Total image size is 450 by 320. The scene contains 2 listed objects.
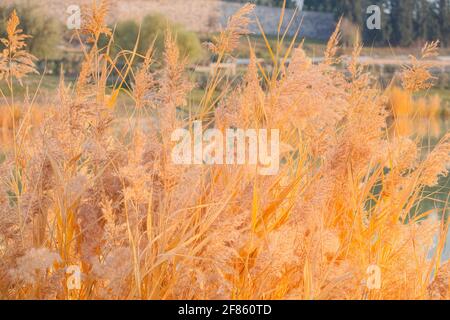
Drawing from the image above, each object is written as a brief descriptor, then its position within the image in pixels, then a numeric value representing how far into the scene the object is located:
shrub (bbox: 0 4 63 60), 9.39
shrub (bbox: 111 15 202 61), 10.38
